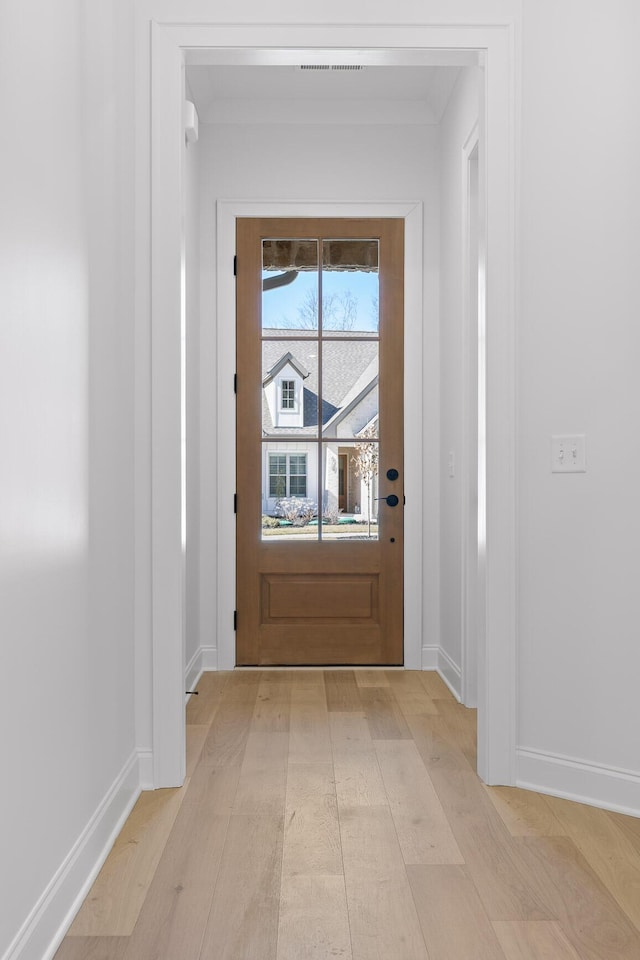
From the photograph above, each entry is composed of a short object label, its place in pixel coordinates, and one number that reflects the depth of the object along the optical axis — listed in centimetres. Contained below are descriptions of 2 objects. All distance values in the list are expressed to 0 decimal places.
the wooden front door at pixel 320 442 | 423
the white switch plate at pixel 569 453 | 253
